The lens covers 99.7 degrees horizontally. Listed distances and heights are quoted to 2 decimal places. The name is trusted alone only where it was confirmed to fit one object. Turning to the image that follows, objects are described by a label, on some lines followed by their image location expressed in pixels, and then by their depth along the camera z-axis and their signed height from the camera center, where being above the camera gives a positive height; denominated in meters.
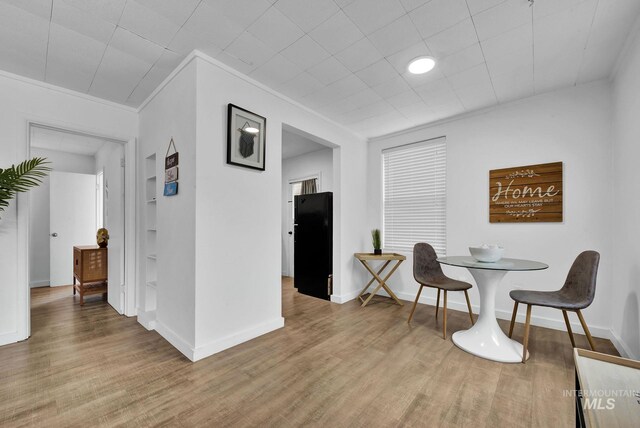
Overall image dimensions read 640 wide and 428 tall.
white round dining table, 2.30 -1.05
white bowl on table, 2.54 -0.37
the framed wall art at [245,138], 2.51 +0.74
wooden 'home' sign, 2.98 +0.24
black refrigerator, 4.12 -0.48
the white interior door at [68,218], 4.70 -0.09
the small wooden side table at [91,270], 3.80 -0.83
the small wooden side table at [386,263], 3.84 -0.71
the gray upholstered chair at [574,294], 2.18 -0.71
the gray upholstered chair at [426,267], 3.11 -0.65
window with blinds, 3.88 +0.28
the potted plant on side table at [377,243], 4.05 -0.44
